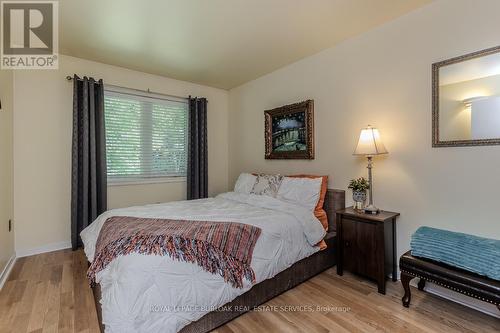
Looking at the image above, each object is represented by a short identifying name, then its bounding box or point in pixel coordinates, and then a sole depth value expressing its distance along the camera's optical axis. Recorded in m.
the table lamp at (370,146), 2.29
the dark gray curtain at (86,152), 3.02
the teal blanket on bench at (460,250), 1.54
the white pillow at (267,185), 3.05
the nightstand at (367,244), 2.11
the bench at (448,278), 1.50
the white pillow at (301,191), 2.69
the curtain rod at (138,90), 3.04
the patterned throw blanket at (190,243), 1.54
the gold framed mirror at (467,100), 1.80
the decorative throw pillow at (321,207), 2.64
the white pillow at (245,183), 3.41
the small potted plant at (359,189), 2.44
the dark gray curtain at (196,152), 3.96
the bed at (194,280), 1.33
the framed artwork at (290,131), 3.11
